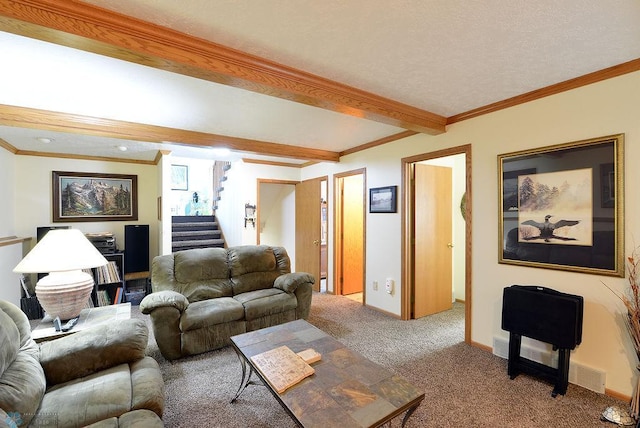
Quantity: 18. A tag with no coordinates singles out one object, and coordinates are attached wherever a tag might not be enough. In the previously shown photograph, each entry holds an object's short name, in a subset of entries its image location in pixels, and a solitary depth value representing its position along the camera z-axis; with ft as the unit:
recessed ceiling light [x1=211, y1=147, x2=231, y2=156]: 12.33
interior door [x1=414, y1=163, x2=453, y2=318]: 12.23
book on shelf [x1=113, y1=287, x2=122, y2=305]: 14.23
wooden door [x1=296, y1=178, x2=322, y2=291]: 16.78
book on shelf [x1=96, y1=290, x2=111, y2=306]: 13.94
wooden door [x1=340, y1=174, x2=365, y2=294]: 16.01
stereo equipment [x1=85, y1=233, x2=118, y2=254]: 14.40
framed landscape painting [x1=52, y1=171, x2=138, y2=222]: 15.08
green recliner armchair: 4.15
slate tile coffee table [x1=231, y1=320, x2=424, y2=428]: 4.22
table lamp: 6.69
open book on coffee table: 4.96
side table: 6.56
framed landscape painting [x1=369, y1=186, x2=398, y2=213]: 12.44
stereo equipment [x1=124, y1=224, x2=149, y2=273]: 15.38
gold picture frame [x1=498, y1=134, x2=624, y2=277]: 6.75
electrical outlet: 12.52
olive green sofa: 8.52
